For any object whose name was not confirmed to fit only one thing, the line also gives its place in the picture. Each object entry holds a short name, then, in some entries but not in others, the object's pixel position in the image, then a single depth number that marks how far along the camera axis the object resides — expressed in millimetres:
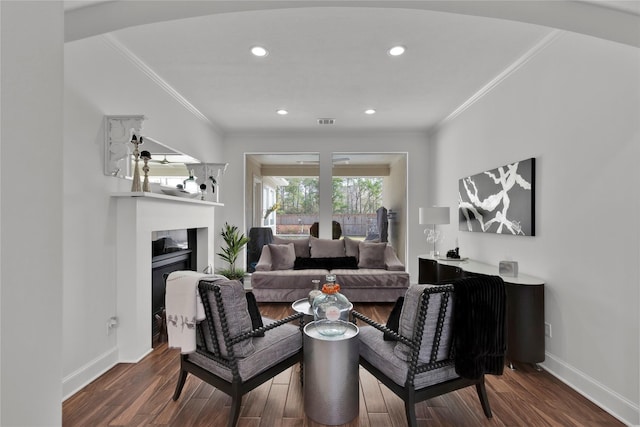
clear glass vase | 1931
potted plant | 4714
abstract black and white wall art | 2879
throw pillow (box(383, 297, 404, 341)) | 2091
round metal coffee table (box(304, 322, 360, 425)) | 1885
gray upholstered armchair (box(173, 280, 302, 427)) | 1846
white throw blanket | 1903
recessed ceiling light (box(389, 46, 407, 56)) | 2807
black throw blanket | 1778
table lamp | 4289
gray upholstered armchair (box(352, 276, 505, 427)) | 1776
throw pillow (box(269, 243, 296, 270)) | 4939
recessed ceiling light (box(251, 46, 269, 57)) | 2818
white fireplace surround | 2742
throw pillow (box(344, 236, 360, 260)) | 5234
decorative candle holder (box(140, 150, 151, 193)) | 2888
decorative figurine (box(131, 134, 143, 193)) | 2791
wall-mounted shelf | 2682
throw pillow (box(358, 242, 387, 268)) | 5035
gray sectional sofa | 4570
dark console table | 2570
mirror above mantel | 2625
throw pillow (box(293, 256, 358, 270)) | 5004
